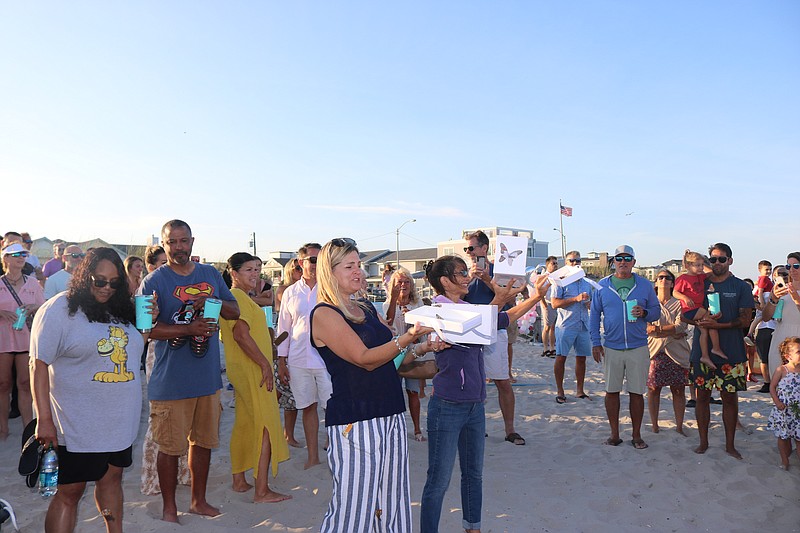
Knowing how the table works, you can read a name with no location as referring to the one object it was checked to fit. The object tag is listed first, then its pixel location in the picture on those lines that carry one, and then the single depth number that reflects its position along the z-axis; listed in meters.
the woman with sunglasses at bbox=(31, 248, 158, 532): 2.88
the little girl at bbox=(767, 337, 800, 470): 4.82
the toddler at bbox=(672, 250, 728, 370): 5.39
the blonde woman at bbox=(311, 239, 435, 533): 2.55
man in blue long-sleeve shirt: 5.64
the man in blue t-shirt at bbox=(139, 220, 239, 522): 3.81
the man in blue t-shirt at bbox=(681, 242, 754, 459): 5.27
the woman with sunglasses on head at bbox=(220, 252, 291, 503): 4.31
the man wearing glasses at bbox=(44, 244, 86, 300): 5.89
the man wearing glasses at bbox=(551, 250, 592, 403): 7.85
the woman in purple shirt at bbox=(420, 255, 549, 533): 3.31
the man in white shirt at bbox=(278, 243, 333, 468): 4.95
